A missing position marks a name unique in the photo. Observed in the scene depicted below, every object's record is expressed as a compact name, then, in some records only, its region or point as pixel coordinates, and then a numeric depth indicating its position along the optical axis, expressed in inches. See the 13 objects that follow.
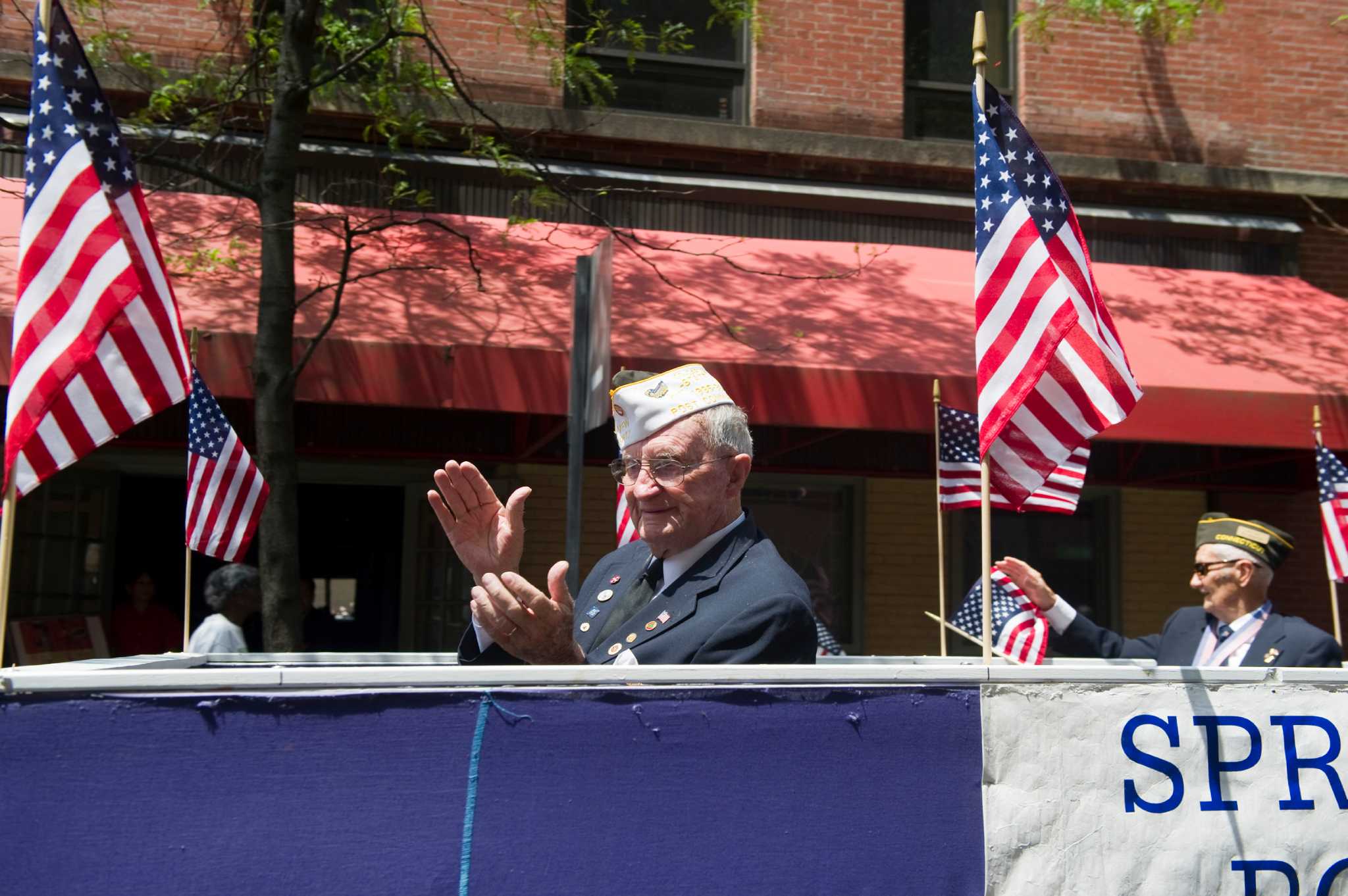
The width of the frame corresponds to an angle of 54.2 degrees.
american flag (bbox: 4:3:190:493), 118.6
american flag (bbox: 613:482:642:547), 258.8
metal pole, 219.1
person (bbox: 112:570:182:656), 389.7
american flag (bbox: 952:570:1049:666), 256.5
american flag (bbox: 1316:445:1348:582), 290.8
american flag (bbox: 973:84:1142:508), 131.0
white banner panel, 102.4
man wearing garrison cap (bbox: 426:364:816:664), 112.4
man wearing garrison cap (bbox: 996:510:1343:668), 216.5
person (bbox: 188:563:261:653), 289.7
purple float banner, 86.5
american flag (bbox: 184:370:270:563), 233.0
